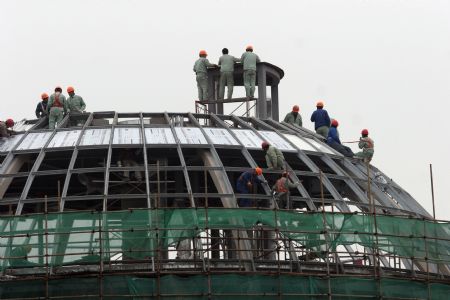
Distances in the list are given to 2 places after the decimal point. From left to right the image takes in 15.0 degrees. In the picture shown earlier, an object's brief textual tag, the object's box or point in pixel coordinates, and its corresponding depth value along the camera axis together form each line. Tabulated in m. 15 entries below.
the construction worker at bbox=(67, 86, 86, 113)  56.44
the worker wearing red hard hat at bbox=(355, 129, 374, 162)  56.12
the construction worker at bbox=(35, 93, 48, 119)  56.91
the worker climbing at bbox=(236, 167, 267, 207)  50.00
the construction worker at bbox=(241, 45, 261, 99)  59.16
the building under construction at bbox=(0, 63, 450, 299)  46.06
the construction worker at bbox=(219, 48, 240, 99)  59.19
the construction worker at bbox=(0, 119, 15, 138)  54.09
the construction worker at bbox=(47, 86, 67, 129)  55.25
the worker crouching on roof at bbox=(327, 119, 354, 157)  55.91
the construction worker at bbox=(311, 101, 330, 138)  58.22
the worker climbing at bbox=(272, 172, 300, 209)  49.88
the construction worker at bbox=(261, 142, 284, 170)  51.50
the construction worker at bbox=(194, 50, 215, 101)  59.59
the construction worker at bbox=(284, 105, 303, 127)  59.75
